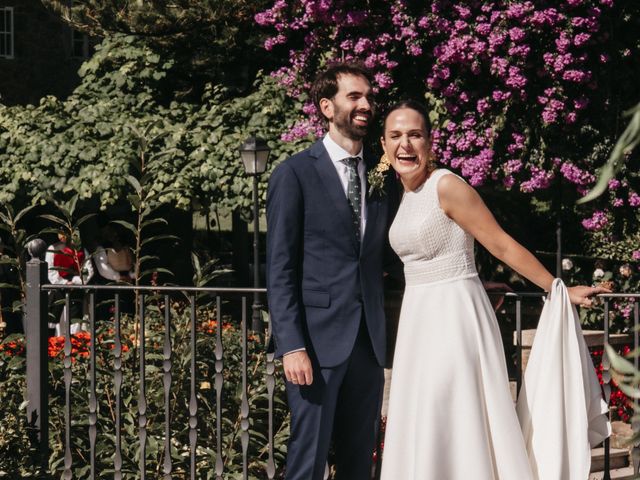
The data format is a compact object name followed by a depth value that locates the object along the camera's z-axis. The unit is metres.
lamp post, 11.41
